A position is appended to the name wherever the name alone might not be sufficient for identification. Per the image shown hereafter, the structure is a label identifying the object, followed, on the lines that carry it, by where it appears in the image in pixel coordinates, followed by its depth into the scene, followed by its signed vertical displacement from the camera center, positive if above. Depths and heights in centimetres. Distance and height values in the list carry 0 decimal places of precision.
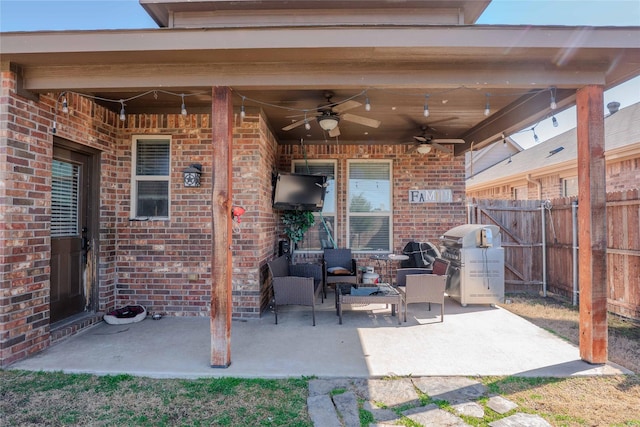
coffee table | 439 -102
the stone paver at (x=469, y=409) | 243 -139
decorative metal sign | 662 +49
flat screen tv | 579 +53
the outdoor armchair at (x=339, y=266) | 575 -83
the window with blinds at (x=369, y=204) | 669 +34
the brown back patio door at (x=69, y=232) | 398 -15
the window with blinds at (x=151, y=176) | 498 +66
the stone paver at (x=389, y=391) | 262 -139
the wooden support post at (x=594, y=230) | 322 -8
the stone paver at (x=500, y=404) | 249 -139
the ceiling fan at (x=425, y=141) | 564 +134
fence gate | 664 -32
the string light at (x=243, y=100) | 357 +140
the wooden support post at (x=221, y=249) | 318 -27
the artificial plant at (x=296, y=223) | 652 -4
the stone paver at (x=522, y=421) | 230 -139
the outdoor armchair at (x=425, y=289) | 452 -92
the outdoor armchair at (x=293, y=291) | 448 -94
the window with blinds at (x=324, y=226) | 667 -10
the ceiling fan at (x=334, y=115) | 416 +136
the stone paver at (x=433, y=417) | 233 -140
